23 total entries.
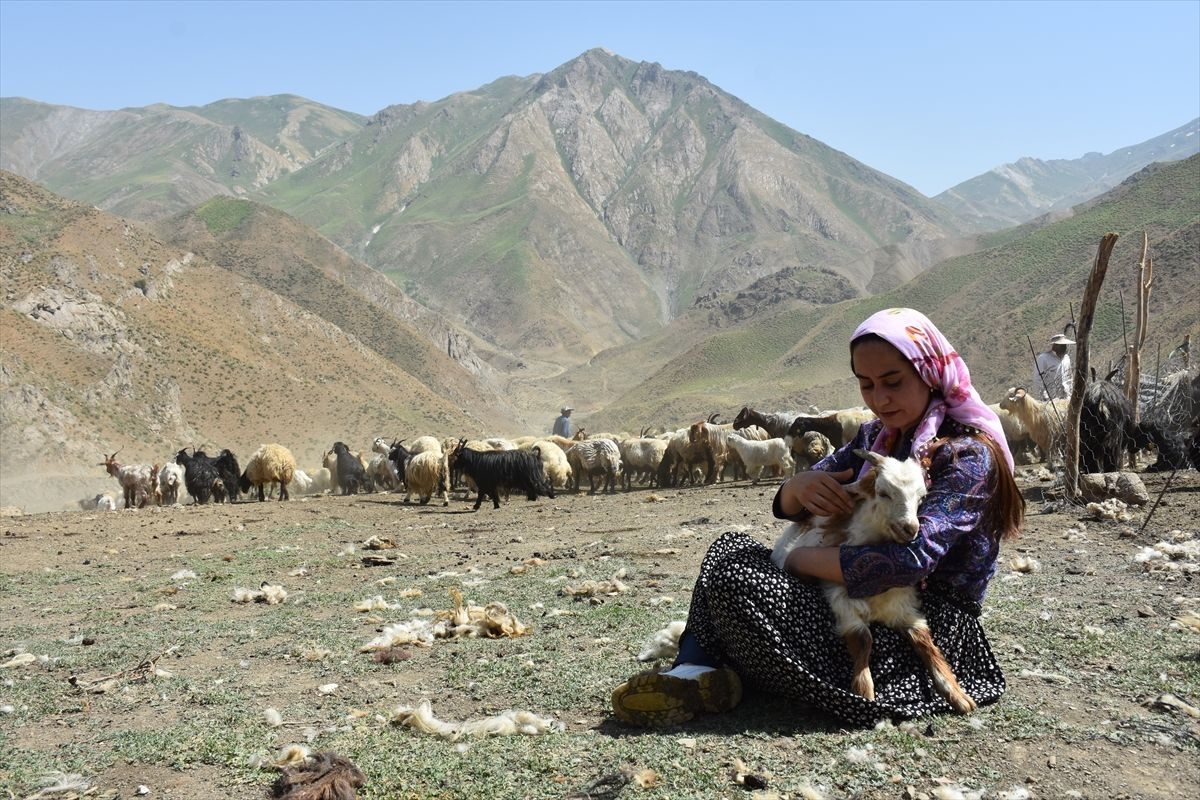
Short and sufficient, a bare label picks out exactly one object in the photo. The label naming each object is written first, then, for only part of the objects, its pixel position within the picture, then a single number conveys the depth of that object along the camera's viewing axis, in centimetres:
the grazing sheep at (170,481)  2089
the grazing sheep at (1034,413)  1330
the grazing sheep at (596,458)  1912
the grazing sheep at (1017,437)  1584
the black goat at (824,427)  1756
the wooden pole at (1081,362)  898
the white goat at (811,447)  1661
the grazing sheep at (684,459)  1795
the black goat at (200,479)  2061
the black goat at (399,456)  1996
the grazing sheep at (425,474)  1631
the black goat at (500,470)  1552
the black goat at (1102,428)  1107
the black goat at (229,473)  2154
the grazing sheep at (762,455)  1669
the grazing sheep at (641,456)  1948
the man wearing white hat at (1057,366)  1333
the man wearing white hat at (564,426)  2300
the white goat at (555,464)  1819
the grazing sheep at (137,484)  2088
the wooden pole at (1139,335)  1128
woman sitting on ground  339
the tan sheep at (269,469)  2011
